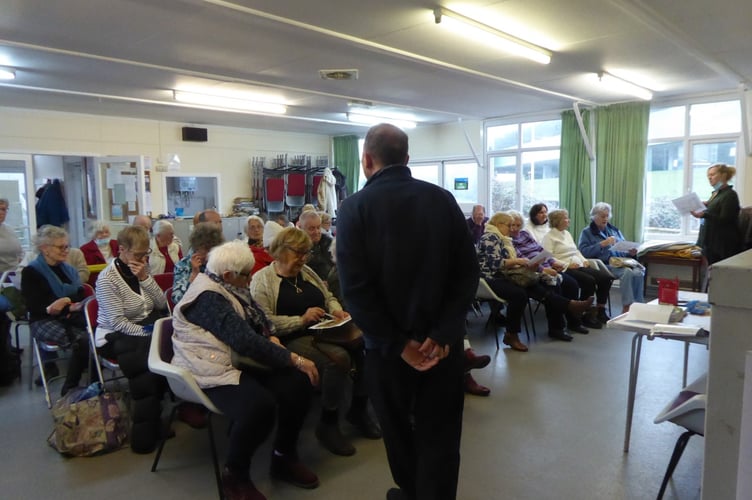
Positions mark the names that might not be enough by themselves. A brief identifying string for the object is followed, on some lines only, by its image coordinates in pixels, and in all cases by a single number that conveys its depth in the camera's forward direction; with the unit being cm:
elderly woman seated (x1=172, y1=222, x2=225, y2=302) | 326
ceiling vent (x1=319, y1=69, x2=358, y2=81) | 531
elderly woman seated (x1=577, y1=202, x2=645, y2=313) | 573
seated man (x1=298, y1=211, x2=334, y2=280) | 379
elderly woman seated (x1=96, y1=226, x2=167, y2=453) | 280
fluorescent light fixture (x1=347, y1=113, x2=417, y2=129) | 836
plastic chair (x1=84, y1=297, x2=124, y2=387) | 307
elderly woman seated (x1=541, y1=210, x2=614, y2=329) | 534
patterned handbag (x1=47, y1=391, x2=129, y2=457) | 275
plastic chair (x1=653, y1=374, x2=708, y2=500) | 189
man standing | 171
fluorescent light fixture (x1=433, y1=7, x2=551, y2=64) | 375
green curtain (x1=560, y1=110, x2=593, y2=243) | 773
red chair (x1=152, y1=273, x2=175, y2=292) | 378
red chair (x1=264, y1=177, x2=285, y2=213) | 937
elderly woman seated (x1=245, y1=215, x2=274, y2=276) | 455
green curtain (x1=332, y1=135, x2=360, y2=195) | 1045
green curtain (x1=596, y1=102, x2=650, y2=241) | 723
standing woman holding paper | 537
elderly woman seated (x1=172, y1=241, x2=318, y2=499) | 228
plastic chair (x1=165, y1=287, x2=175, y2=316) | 344
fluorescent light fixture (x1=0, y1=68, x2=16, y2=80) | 510
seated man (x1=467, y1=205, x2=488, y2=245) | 677
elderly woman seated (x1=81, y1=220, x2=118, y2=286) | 494
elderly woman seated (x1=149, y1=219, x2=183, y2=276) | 439
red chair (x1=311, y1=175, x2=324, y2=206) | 990
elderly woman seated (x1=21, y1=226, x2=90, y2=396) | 346
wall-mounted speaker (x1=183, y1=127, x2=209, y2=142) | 868
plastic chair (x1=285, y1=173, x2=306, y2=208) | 957
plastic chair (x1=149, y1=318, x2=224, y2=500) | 227
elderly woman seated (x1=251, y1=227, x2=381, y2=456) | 276
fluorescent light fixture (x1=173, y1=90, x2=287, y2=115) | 651
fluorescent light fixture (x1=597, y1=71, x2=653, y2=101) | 571
